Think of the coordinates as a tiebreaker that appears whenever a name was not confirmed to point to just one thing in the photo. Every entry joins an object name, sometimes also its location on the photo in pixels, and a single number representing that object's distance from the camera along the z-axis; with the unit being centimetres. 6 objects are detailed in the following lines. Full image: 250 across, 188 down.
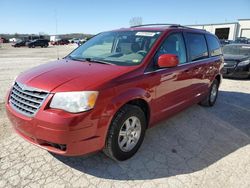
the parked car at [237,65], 920
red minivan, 243
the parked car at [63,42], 5471
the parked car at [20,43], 4192
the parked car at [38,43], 4088
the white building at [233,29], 5106
